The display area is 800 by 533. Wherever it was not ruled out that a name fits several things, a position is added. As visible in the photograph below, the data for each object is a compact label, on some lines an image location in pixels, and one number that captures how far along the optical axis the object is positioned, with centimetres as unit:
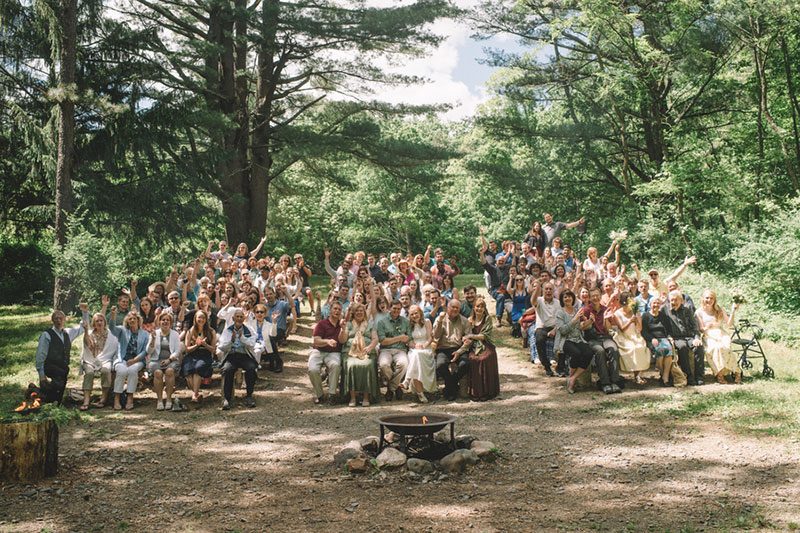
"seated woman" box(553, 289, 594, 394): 878
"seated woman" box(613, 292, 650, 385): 888
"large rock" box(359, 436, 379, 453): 645
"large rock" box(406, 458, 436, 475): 594
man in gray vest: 811
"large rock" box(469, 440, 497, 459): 620
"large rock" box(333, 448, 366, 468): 617
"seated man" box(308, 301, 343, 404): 870
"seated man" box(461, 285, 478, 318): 928
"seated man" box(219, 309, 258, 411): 863
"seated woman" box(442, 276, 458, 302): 1184
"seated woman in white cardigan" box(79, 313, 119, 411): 838
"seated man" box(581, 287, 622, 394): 870
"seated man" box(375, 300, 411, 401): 884
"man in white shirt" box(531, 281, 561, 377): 967
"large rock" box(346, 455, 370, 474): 597
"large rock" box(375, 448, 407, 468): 599
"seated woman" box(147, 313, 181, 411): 852
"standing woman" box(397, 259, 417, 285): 1261
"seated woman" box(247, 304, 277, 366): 962
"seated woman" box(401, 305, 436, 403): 867
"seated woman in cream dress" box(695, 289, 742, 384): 873
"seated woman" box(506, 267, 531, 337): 1168
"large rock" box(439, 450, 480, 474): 594
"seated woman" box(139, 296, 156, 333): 883
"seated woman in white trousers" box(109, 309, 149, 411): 843
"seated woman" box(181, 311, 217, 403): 873
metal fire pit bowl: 607
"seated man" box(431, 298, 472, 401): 873
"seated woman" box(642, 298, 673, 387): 884
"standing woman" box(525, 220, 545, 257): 1381
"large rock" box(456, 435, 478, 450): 645
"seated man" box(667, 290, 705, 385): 884
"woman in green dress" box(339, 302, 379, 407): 863
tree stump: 582
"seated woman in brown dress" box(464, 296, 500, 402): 863
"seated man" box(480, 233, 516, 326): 1279
